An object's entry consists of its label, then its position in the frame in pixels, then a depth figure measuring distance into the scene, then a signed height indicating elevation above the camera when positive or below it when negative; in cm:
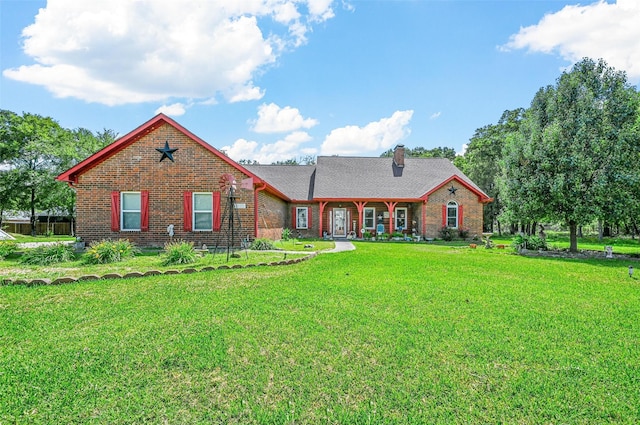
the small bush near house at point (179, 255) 928 -100
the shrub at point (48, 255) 936 -101
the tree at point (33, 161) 3047 +515
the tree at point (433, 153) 6246 +1199
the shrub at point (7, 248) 1022 -90
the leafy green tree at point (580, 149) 1358 +264
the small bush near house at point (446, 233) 2097 -97
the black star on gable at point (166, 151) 1320 +248
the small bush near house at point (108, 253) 942 -98
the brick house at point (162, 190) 1312 +104
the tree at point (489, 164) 3356 +501
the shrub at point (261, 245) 1288 -101
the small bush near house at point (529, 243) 1487 -112
